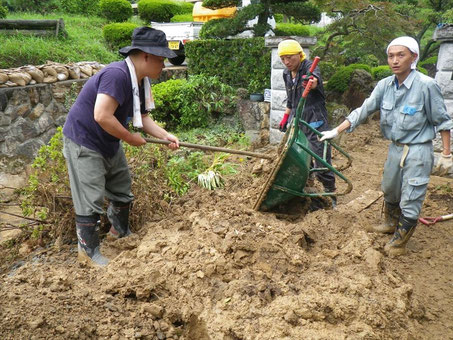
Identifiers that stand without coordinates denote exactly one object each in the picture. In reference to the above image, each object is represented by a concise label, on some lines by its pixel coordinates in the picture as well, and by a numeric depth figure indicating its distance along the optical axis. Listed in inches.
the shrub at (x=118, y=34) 411.5
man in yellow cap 165.5
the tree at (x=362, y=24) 268.1
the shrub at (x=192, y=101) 296.4
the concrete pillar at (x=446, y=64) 202.5
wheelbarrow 142.9
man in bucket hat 118.5
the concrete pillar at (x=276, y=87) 253.9
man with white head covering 128.5
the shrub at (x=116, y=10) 490.6
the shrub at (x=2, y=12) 409.4
